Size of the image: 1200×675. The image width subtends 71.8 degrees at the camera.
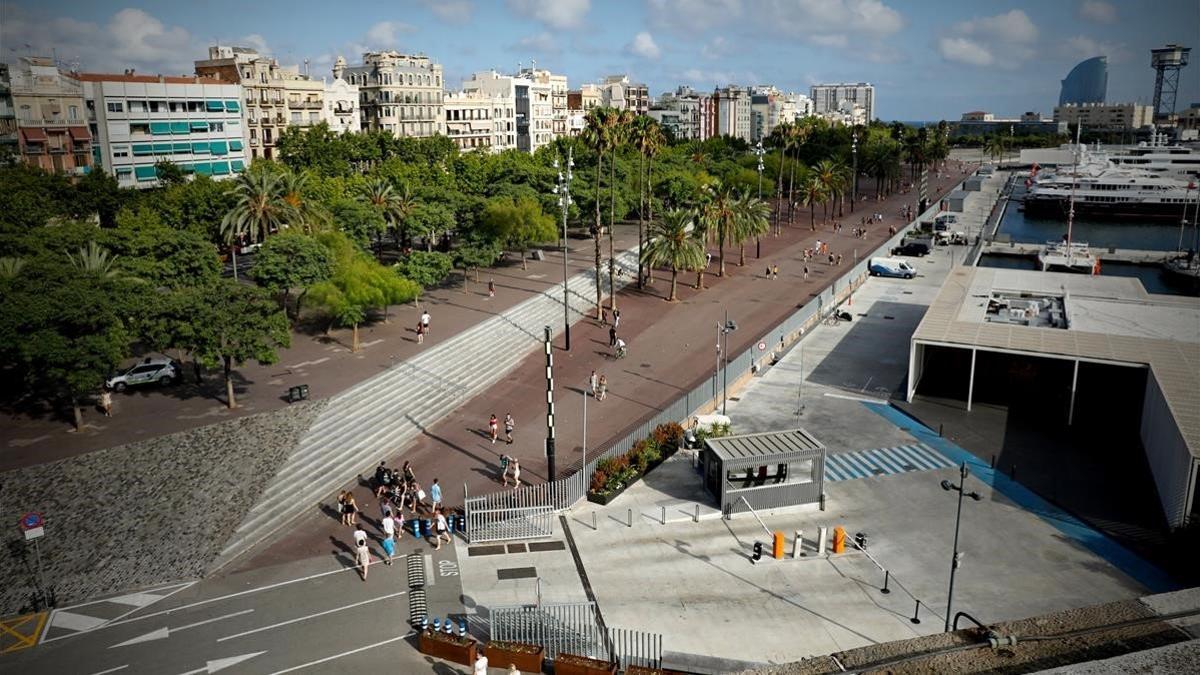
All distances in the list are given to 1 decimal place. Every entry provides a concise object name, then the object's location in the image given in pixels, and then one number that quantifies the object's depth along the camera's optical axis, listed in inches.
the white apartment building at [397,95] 4741.6
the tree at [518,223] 2454.5
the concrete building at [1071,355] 1362.0
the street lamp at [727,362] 1553.6
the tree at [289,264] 1802.4
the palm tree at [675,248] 2377.0
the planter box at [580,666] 816.9
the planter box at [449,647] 845.2
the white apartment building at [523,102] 5561.0
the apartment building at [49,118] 3021.7
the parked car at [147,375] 1540.4
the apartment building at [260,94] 4005.9
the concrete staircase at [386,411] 1207.6
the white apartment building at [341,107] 4471.0
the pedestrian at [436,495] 1157.1
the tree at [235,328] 1389.0
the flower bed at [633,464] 1227.9
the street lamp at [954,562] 862.9
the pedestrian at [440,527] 1104.2
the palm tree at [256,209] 2129.7
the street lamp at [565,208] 1792.6
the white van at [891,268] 2834.6
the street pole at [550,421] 1148.6
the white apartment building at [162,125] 3221.0
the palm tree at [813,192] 3713.1
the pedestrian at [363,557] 1017.5
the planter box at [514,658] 846.5
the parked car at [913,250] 3270.2
